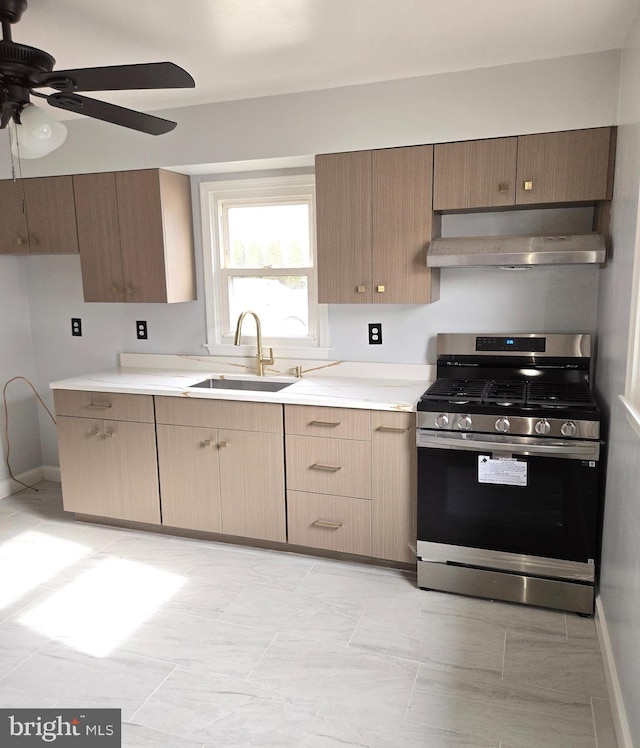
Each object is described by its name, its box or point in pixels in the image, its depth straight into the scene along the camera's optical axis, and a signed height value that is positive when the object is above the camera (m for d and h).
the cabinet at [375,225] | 2.97 +0.23
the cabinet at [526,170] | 2.67 +0.44
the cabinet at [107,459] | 3.43 -1.02
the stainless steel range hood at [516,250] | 2.66 +0.09
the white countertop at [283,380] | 3.03 -0.59
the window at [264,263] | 3.59 +0.07
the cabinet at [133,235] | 3.48 +0.24
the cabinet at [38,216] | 3.63 +0.36
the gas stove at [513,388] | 2.55 -0.55
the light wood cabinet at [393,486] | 2.89 -1.00
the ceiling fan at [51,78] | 1.81 +0.59
